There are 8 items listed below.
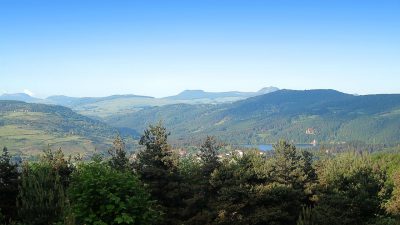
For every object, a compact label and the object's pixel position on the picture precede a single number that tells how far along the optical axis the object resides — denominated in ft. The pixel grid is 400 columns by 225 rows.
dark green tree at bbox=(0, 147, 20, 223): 91.20
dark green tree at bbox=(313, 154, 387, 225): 123.03
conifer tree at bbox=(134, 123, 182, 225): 106.42
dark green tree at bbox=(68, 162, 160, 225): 54.19
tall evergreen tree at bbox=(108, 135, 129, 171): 121.05
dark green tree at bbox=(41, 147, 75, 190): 107.55
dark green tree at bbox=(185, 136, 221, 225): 109.19
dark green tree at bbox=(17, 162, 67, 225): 77.46
